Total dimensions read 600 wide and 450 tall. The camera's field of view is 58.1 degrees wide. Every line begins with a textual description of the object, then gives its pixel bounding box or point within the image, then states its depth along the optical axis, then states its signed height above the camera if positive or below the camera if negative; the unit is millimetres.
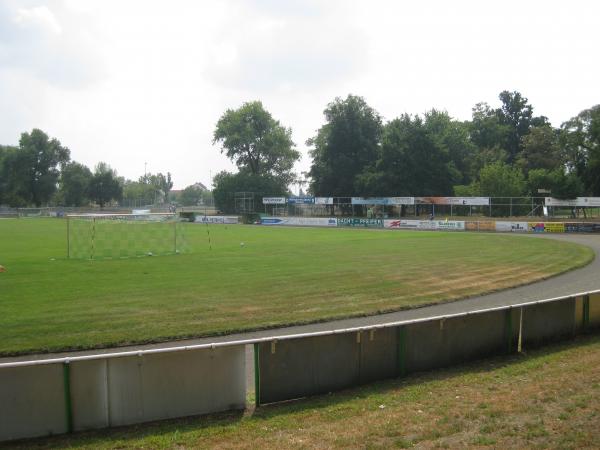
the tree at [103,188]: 126688 +2296
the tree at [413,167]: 80375 +4406
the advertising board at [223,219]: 83938 -3403
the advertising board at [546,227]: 50906 -2966
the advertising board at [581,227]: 49469 -2897
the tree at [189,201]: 186650 -1278
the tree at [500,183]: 67500 +1706
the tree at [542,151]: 84188 +7168
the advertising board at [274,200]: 81562 -447
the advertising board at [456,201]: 61688 -541
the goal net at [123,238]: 30656 -2891
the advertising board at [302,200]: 78475 -447
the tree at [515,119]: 104688 +15292
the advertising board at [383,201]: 68750 -567
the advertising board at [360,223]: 66500 -3254
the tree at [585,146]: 70312 +7134
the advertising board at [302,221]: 71750 -3341
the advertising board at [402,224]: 62481 -3220
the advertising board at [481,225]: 55719 -3019
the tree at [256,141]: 110625 +11594
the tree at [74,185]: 126375 +3006
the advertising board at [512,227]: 53125 -3056
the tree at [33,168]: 123562 +6923
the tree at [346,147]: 91938 +8706
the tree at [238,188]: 93500 +1594
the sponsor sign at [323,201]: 76162 -586
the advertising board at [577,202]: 54931 -634
